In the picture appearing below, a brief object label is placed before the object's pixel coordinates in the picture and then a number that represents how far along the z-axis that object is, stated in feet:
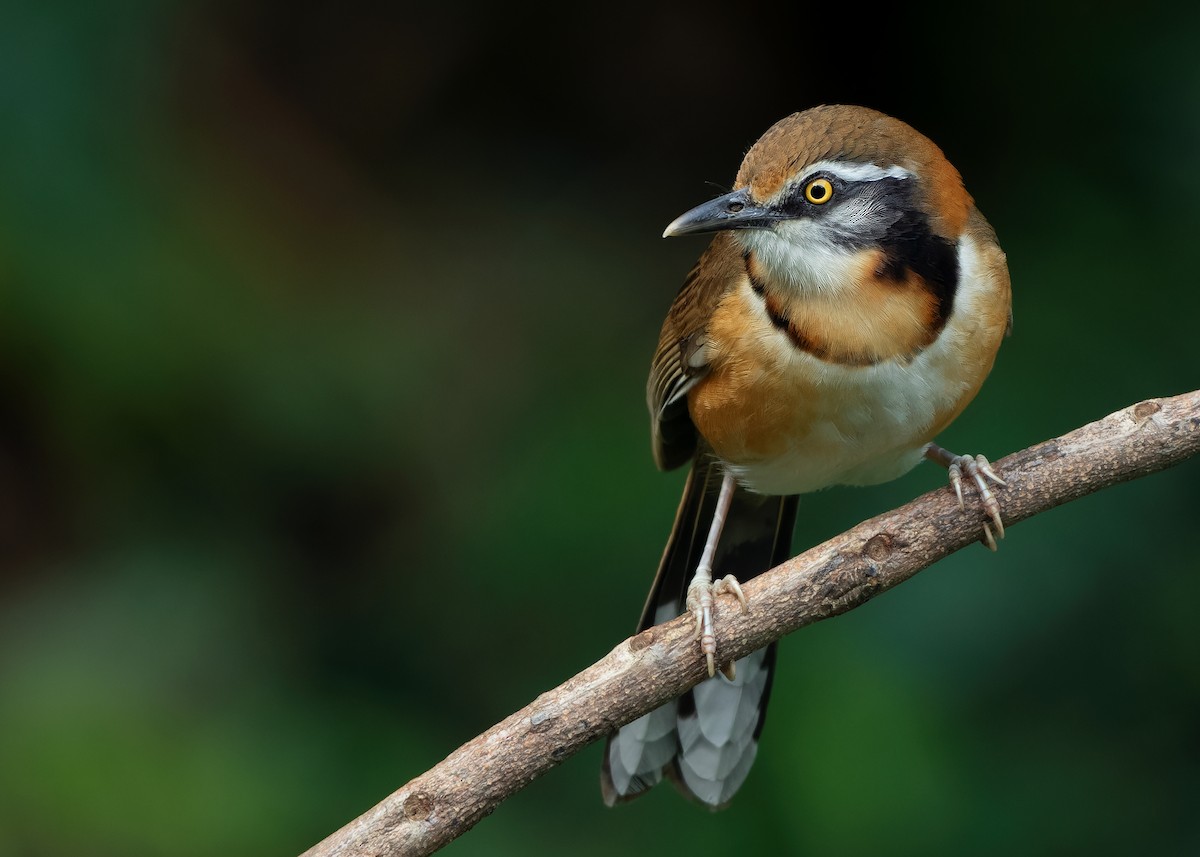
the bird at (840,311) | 23.54
